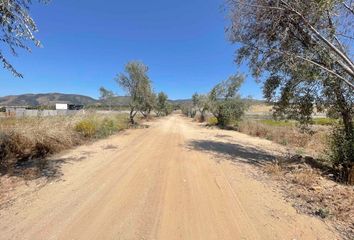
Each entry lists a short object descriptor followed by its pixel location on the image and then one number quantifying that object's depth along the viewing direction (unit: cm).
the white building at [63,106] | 9575
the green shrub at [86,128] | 1477
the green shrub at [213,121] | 3431
